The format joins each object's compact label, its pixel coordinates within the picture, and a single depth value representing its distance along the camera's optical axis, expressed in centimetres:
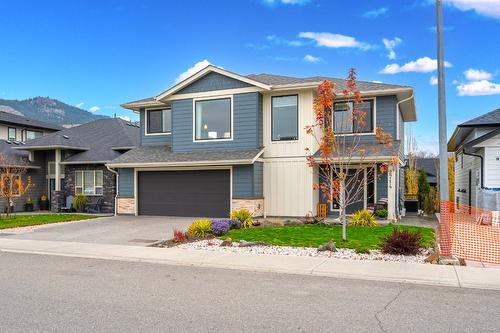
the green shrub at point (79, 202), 2502
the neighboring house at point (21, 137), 2678
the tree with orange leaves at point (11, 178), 2242
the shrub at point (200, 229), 1443
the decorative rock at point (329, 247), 1138
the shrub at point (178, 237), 1350
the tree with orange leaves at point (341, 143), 1301
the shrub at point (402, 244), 1086
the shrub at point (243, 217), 1683
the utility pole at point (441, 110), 1019
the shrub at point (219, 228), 1462
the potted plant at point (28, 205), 2694
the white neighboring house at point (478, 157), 1756
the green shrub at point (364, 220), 1634
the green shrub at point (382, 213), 1815
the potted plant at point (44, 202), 2762
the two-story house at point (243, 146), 1934
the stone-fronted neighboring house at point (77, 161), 2511
